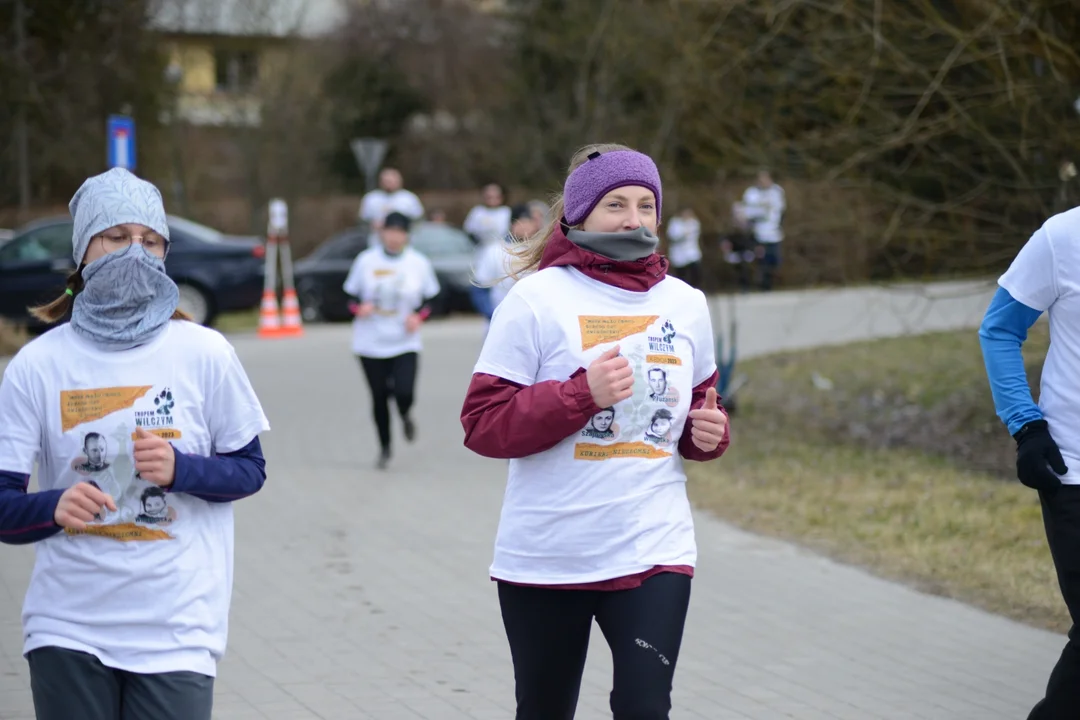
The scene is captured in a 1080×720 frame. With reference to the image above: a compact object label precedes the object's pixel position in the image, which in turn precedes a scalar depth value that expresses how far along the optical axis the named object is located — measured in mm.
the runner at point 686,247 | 24203
